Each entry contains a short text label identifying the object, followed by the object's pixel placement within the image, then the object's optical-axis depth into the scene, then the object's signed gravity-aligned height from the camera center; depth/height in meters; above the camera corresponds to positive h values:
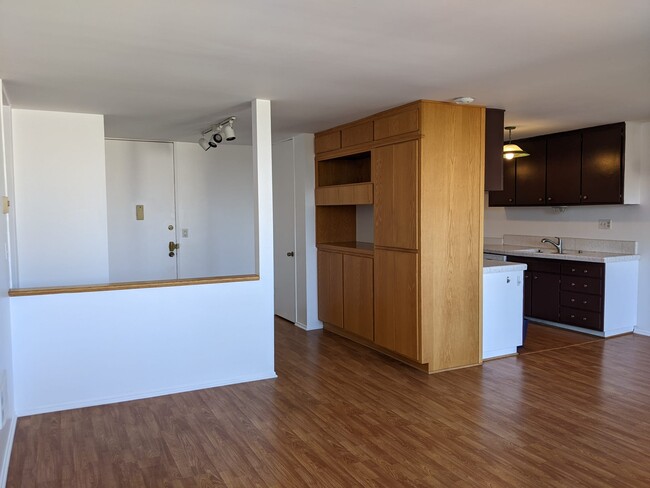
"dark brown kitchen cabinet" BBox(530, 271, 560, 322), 5.84 -0.99
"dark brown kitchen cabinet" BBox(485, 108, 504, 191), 4.52 +0.54
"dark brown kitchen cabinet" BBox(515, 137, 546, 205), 6.21 +0.44
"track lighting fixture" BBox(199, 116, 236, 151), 4.75 +0.83
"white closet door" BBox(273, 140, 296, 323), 6.16 -0.20
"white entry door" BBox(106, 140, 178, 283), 6.08 +0.05
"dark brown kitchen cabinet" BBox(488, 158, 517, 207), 6.64 +0.28
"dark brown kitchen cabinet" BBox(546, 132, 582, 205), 5.79 +0.47
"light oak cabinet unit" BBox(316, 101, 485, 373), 4.19 -0.18
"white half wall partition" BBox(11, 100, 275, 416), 3.59 -0.92
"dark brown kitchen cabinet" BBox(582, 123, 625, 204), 5.40 +0.48
